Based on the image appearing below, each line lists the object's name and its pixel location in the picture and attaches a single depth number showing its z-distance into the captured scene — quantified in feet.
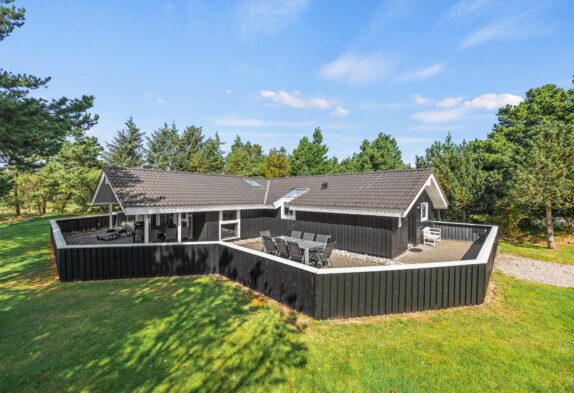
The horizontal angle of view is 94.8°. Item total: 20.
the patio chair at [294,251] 32.04
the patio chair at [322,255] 32.91
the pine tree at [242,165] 163.22
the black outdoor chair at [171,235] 45.16
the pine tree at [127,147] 150.00
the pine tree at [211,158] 161.27
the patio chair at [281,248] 34.56
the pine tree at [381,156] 116.16
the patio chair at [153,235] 42.70
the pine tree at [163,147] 160.76
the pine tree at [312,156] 135.74
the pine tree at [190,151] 158.45
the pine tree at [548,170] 49.21
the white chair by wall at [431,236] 49.67
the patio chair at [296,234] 47.68
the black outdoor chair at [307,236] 46.71
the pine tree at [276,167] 133.80
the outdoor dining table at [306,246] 33.83
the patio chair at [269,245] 35.81
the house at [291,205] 40.46
